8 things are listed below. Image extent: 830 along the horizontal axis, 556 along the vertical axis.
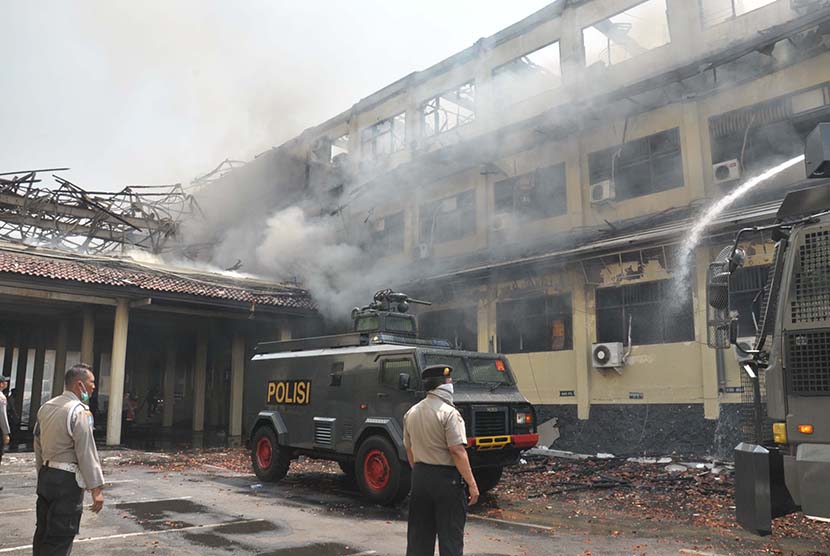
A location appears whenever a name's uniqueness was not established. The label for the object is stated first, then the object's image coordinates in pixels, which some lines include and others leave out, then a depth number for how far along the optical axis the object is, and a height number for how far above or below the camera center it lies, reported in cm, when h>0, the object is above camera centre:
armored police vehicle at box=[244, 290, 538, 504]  855 -26
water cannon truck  441 +11
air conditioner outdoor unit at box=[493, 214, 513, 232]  1658 +416
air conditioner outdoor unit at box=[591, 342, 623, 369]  1354 +60
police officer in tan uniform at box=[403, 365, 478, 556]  419 -65
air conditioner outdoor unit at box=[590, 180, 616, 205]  1429 +425
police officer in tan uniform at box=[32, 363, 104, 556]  423 -59
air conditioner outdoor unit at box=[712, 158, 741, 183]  1226 +405
